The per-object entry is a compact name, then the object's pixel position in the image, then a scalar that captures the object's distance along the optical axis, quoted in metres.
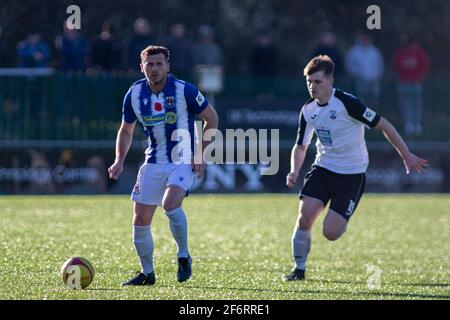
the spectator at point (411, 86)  22.05
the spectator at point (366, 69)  21.67
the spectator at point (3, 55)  20.52
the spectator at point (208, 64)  20.61
